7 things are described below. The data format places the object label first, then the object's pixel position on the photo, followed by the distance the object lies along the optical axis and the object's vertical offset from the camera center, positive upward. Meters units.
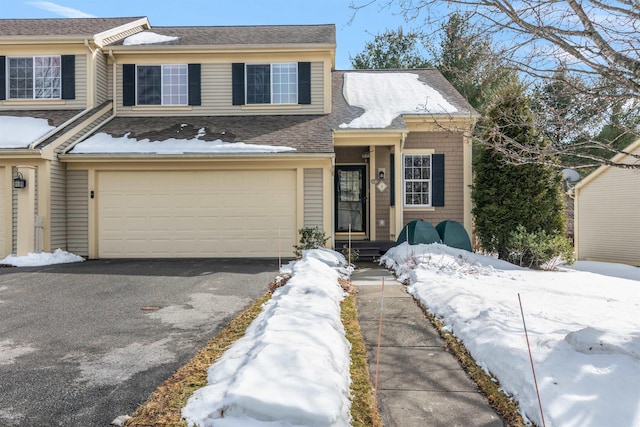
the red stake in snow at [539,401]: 2.70 -1.23
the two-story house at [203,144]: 10.16 +1.59
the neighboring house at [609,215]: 14.41 -0.17
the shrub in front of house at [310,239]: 9.77 -0.66
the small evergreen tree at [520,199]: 9.73 +0.24
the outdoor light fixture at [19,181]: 9.63 +0.60
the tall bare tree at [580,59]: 4.18 +1.56
